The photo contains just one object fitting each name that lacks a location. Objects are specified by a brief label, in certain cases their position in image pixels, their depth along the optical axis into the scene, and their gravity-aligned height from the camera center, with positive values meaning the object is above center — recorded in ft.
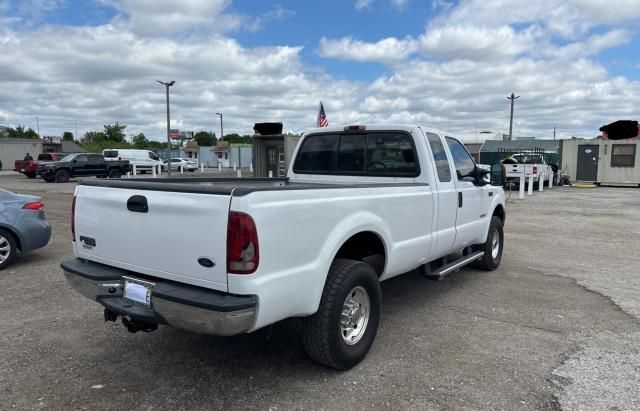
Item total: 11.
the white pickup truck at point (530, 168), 67.72 -0.41
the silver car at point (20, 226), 21.43 -3.00
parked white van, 108.88 +1.41
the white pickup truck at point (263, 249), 9.09 -1.96
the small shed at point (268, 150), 56.59 +1.59
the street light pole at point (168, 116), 94.02 +9.36
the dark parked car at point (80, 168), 82.89 -1.15
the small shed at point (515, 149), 92.22 +3.65
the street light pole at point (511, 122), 136.77 +12.81
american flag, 51.81 +5.16
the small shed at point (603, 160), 84.48 +1.07
